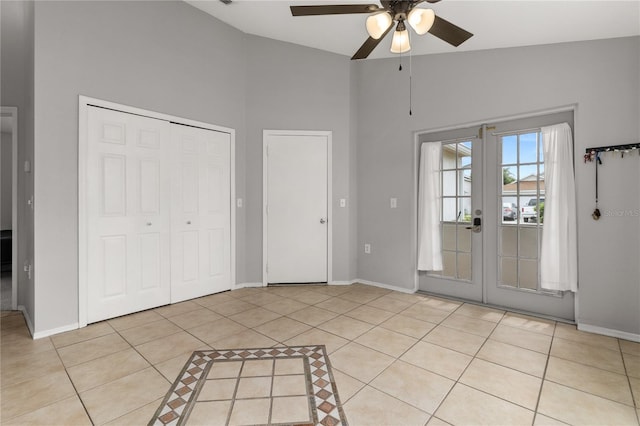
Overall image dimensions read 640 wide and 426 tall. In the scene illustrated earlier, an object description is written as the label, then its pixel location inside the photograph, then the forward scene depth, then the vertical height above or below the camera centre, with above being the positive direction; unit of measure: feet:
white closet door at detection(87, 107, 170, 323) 9.36 -0.05
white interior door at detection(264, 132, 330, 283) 13.46 +0.24
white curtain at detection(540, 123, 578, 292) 9.35 -0.09
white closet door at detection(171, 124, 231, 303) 11.31 +0.02
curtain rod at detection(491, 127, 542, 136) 10.08 +2.75
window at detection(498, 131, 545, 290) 10.17 +0.11
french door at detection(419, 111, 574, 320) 10.17 -0.13
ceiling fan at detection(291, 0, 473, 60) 6.44 +4.23
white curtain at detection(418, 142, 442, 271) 12.22 +0.29
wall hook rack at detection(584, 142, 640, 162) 8.18 +1.74
